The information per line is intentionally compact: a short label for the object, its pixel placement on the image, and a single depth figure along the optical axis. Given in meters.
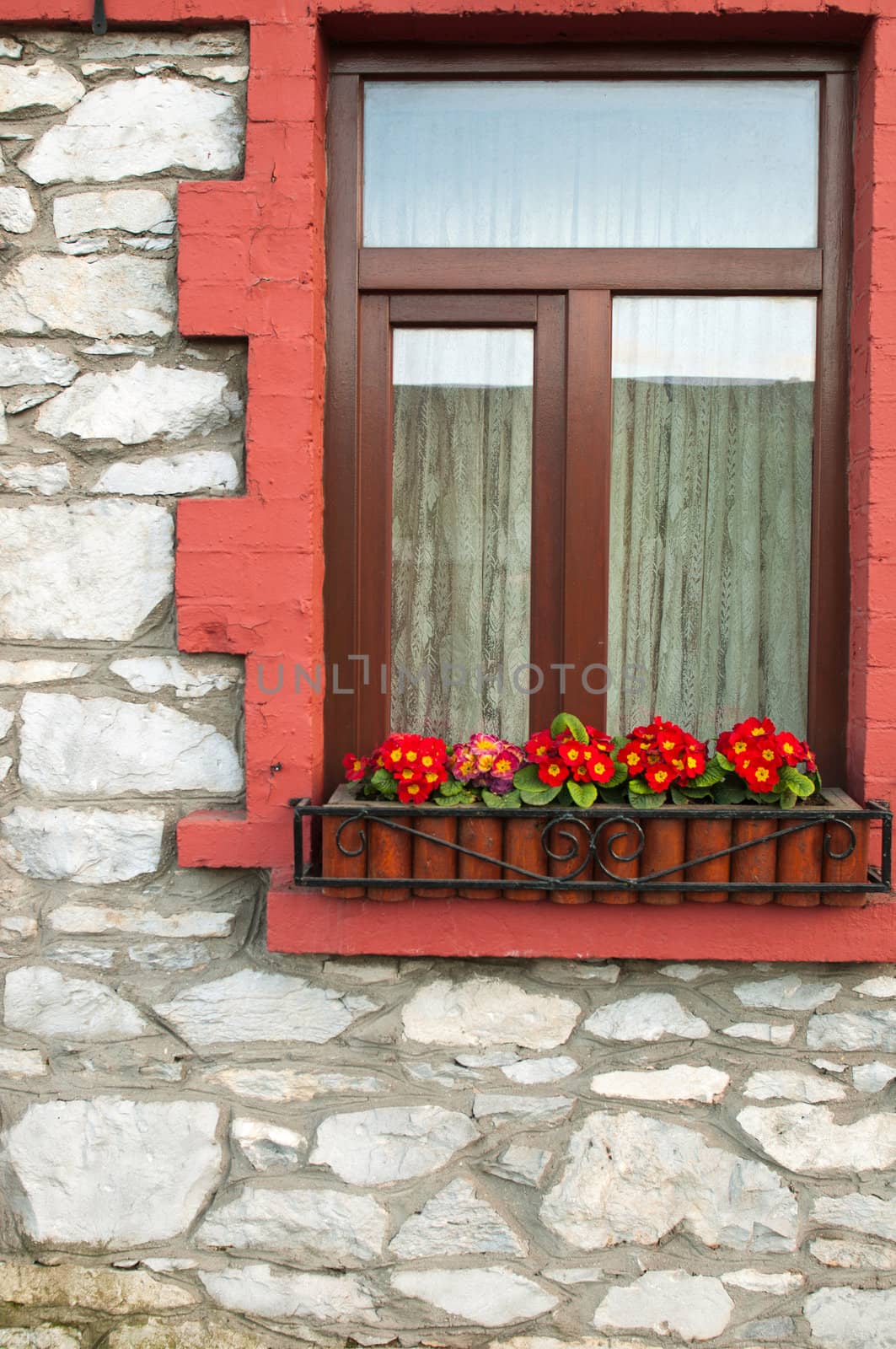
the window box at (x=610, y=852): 2.25
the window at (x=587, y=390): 2.52
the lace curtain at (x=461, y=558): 2.60
